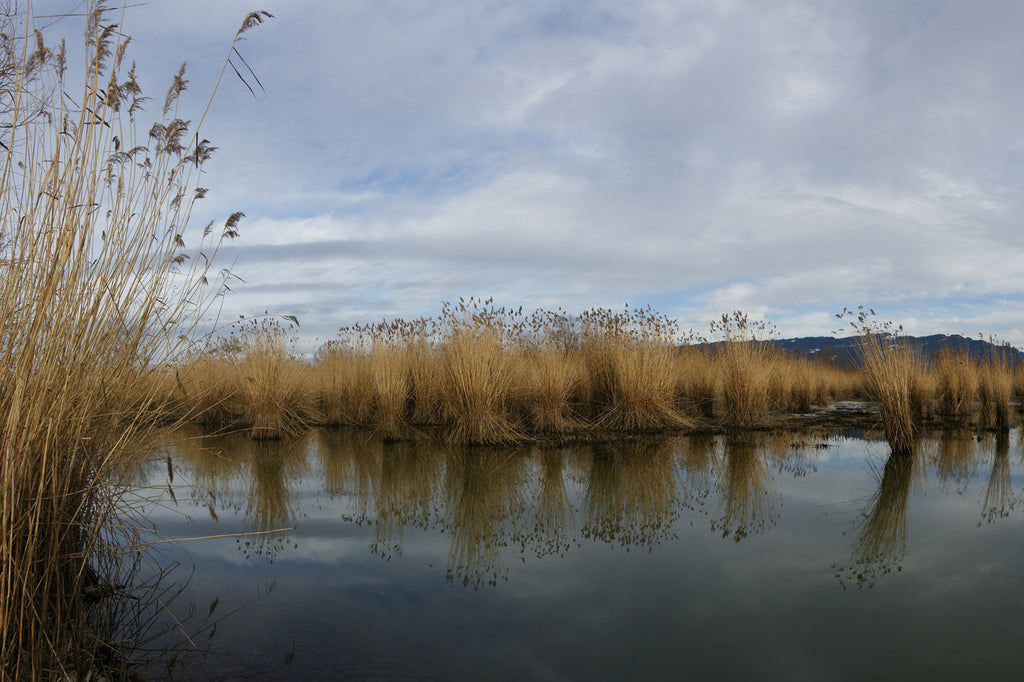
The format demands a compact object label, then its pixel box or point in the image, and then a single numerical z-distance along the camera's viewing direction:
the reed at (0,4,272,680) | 1.89
